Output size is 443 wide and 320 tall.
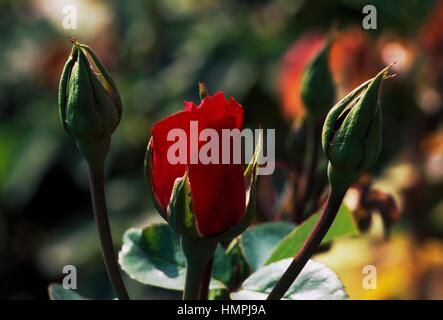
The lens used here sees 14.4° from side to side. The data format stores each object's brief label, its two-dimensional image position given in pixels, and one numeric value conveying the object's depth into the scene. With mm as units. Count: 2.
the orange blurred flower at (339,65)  973
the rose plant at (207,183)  492
